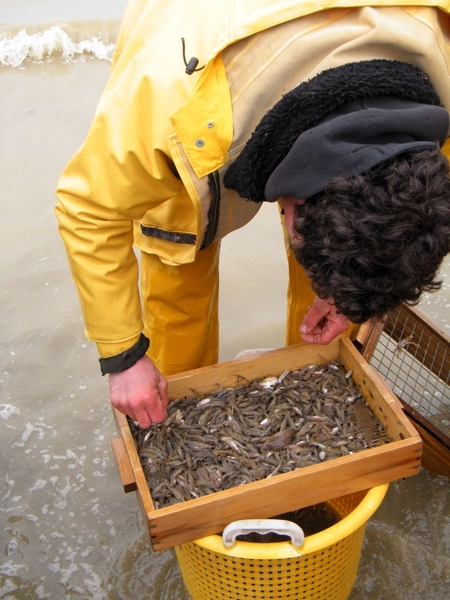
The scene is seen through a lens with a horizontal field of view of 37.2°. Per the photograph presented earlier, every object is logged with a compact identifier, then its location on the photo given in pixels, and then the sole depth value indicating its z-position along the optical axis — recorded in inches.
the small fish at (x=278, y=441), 76.6
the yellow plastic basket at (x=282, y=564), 65.2
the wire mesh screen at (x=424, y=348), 99.0
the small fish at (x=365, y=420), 77.9
